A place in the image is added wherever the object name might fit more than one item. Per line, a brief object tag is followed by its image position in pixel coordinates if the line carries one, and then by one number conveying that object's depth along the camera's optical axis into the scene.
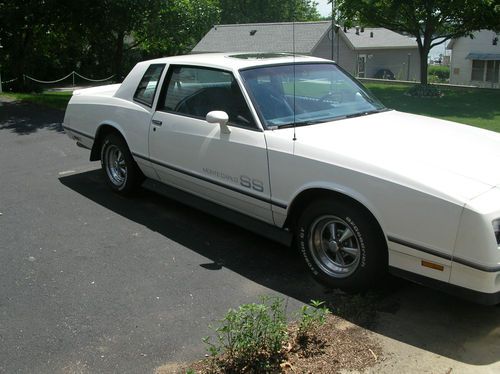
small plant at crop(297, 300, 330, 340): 3.30
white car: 3.33
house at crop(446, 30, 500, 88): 43.72
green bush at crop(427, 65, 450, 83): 55.39
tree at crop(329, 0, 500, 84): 20.72
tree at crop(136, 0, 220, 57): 19.09
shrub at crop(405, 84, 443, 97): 21.41
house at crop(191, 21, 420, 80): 39.69
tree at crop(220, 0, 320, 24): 61.50
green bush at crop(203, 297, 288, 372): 3.01
